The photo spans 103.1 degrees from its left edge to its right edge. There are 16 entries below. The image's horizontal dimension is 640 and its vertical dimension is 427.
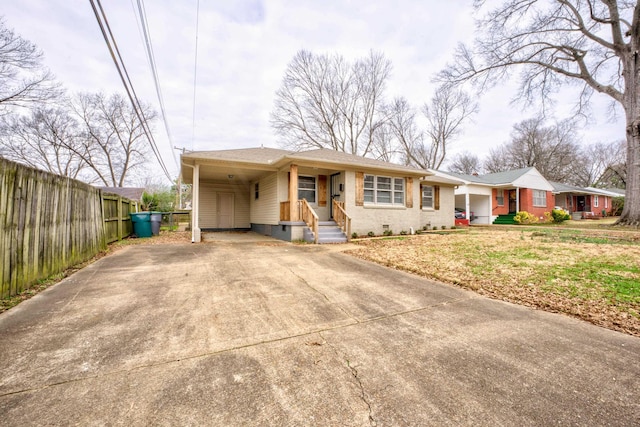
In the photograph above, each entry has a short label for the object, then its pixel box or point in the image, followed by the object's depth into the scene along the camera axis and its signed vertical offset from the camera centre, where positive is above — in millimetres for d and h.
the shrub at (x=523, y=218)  18609 -187
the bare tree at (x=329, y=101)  22391 +10543
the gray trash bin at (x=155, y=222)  10709 -283
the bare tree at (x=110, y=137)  24447 +8269
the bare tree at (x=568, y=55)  12773 +9225
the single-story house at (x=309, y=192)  9203 +1058
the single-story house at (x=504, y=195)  19734 +1634
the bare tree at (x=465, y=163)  39281 +8196
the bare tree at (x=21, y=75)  11984 +7338
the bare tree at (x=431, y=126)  26138 +9784
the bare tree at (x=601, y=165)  35594 +7394
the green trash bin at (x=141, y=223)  9977 -297
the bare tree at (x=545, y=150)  32062 +8839
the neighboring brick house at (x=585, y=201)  28223 +1649
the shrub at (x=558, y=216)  19406 -43
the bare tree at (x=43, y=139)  20927 +6799
